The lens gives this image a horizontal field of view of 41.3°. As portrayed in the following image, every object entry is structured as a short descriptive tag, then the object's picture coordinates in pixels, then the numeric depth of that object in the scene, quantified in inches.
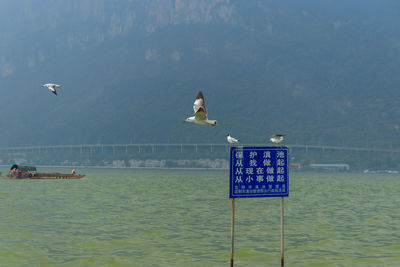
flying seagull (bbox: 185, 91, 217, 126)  778.8
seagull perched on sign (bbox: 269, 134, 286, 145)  952.9
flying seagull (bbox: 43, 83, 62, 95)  1461.6
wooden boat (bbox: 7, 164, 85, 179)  4510.3
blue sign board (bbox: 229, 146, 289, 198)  768.9
